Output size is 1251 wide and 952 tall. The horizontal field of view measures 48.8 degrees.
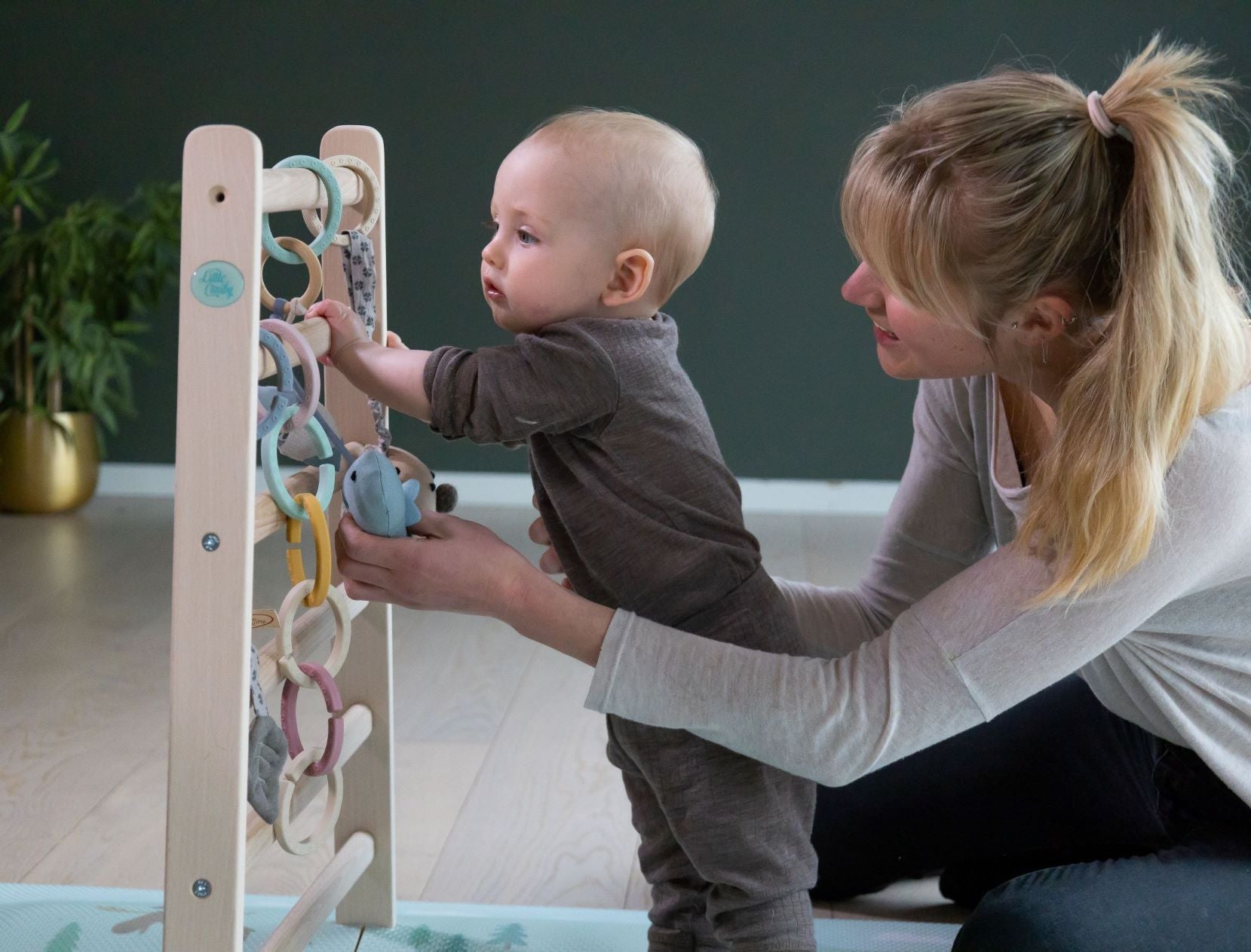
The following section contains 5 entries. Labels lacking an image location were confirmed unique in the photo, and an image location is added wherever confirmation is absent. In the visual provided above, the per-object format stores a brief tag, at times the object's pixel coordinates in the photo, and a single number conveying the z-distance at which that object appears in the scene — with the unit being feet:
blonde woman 3.56
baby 4.01
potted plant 10.51
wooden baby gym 3.13
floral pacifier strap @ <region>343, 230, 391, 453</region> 4.21
